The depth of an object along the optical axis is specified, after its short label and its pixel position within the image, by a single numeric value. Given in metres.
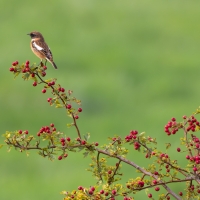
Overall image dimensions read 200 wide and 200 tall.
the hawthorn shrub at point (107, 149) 10.78
